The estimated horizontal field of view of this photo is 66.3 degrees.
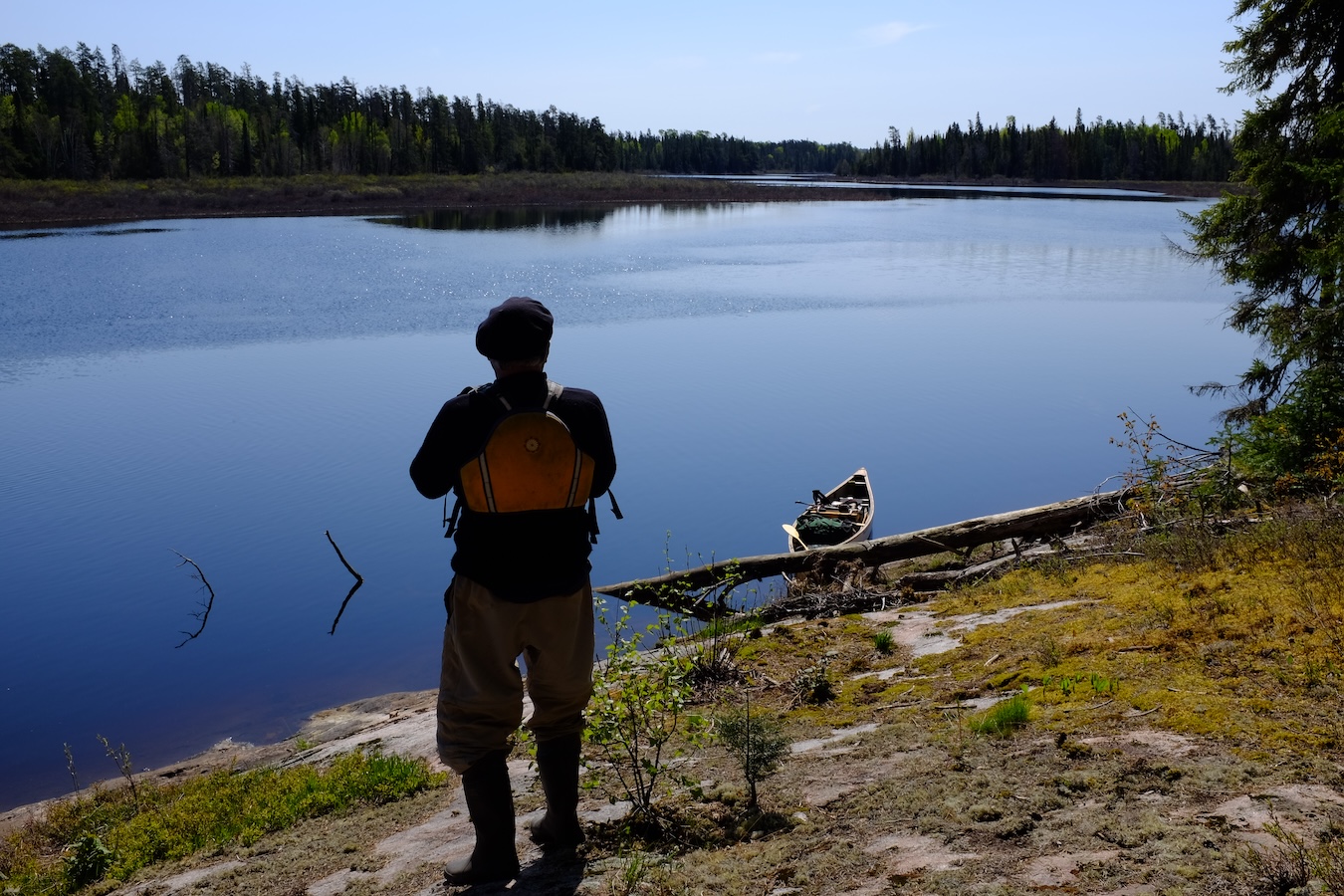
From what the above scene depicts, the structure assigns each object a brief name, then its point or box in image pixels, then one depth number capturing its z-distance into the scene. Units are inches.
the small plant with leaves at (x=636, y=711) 176.1
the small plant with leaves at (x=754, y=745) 179.3
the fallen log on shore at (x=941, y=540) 411.8
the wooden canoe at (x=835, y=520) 501.0
